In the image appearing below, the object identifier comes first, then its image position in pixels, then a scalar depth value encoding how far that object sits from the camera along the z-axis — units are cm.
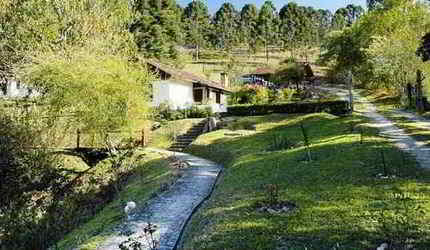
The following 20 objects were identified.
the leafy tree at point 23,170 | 2188
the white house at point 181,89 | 4375
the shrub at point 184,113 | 4088
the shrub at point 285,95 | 4920
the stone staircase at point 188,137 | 3143
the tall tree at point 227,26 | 11469
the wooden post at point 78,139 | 2656
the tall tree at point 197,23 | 10850
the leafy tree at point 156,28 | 6706
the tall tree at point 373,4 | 5982
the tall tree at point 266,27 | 11488
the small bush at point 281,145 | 2247
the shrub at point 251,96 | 4738
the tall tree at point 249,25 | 11468
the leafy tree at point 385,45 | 4009
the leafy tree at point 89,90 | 2348
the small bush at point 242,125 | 3466
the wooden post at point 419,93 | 3722
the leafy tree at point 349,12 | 14905
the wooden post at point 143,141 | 3128
